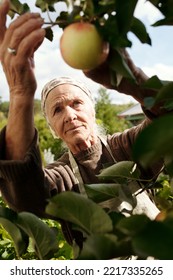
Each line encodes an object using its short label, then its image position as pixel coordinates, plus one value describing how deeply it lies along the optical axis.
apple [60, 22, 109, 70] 0.63
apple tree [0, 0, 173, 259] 0.49
